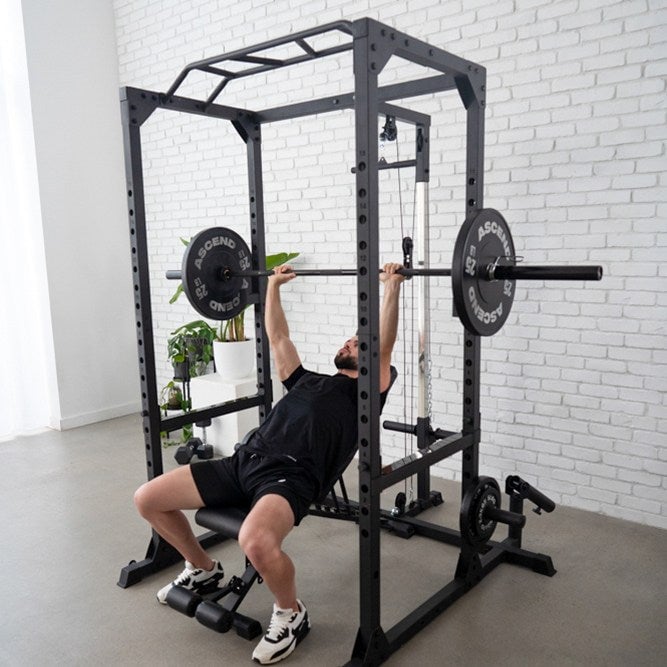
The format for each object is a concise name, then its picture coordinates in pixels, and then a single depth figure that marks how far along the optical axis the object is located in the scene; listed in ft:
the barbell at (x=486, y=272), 6.45
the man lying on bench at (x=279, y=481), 6.95
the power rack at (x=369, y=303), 6.22
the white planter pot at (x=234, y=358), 13.75
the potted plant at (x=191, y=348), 14.46
